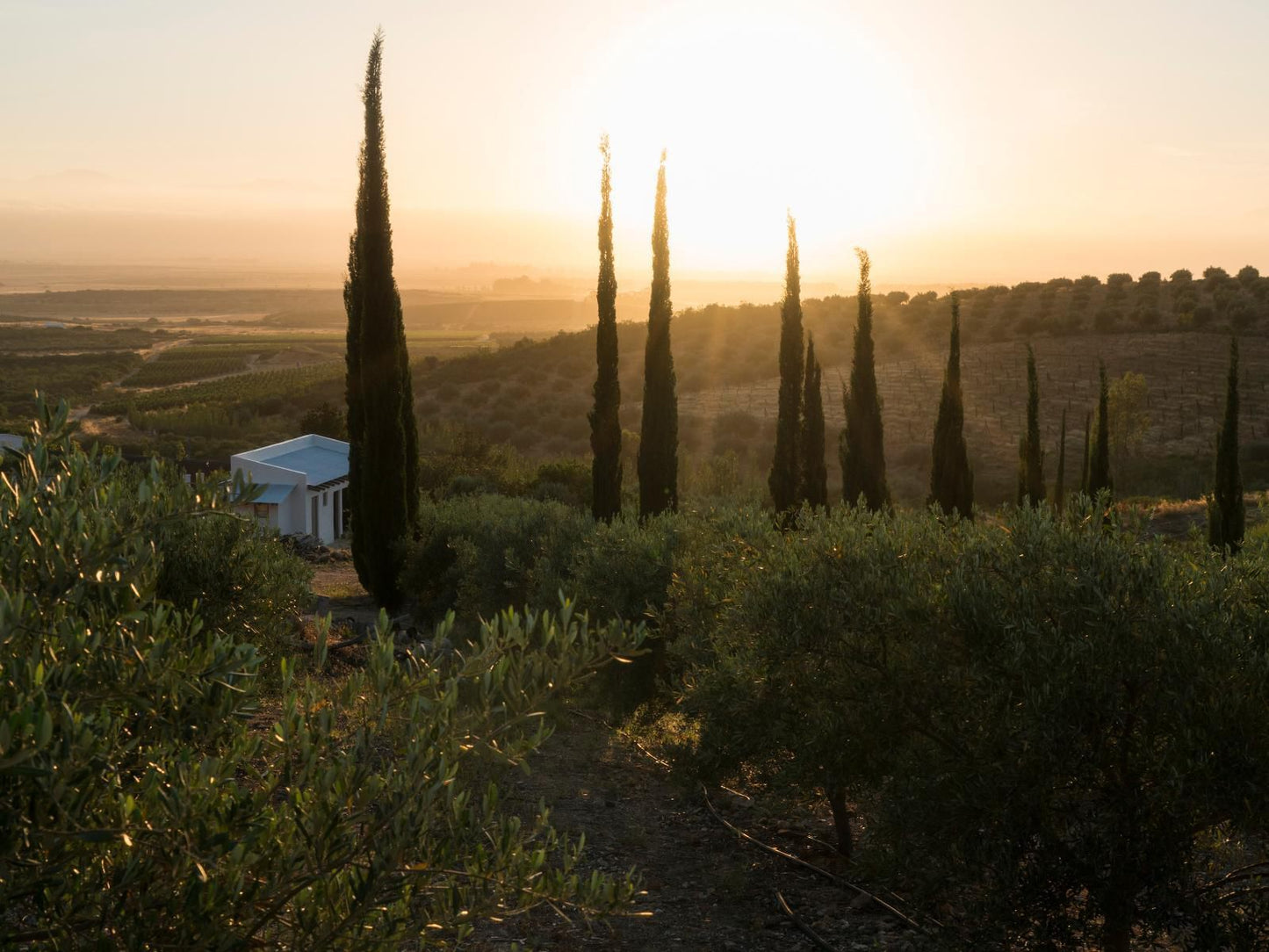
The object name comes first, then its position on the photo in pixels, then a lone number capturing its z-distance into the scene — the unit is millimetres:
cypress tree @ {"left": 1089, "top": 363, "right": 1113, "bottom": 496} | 33219
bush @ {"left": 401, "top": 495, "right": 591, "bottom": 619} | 18750
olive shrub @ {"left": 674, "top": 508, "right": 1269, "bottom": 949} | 6809
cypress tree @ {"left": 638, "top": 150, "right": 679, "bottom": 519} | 24938
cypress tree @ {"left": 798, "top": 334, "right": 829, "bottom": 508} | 27109
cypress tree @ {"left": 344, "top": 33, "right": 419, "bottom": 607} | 25469
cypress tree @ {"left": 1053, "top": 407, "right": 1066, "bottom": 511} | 36047
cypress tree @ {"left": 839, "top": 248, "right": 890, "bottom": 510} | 27438
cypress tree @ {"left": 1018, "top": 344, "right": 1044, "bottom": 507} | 33219
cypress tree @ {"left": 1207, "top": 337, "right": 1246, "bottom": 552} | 28250
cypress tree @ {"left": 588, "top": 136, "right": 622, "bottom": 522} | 25031
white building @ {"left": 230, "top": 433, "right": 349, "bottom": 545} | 36156
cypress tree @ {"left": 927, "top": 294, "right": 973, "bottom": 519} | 30359
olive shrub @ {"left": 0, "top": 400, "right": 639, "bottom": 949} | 3627
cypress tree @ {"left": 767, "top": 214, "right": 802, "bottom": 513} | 26297
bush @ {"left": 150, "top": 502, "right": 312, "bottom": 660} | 11039
